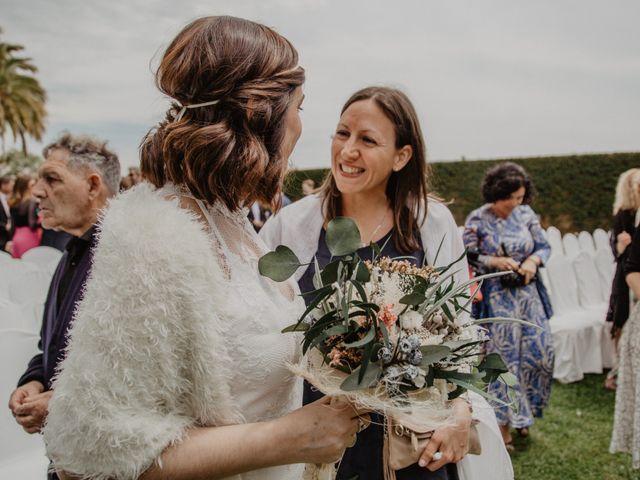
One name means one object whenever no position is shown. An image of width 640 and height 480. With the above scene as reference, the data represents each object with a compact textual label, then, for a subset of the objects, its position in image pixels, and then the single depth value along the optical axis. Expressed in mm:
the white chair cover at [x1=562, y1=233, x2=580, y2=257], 8320
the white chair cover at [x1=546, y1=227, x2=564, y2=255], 8017
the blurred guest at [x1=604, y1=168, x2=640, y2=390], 4949
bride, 1037
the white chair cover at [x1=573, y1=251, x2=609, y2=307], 6926
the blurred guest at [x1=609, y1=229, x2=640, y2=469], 3982
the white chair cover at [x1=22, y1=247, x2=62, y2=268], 5453
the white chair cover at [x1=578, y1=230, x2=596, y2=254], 8773
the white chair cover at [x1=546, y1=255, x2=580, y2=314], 6680
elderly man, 2170
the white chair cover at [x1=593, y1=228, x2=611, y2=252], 8930
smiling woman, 2180
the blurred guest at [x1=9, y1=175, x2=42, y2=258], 7660
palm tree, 31703
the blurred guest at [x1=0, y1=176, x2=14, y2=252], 8375
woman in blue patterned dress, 4758
